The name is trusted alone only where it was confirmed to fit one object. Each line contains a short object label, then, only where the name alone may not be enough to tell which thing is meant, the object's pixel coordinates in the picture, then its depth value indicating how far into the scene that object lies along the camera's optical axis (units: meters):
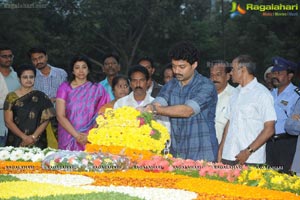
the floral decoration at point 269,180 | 8.10
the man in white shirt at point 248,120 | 10.28
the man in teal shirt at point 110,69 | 14.87
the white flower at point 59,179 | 8.27
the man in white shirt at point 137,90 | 12.32
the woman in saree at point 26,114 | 13.02
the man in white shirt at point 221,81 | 12.34
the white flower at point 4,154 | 10.91
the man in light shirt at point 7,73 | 14.40
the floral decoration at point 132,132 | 9.43
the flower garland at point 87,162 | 9.03
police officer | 12.01
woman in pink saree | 12.59
